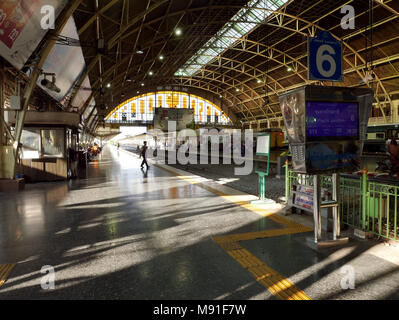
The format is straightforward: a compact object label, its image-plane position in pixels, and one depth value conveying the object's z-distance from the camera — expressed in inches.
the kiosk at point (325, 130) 156.3
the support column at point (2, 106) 364.7
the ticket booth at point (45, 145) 454.6
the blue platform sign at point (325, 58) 169.8
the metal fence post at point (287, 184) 263.1
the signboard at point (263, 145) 254.5
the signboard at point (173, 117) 1768.0
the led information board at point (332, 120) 156.0
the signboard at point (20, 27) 292.0
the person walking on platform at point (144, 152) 654.5
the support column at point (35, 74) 380.8
